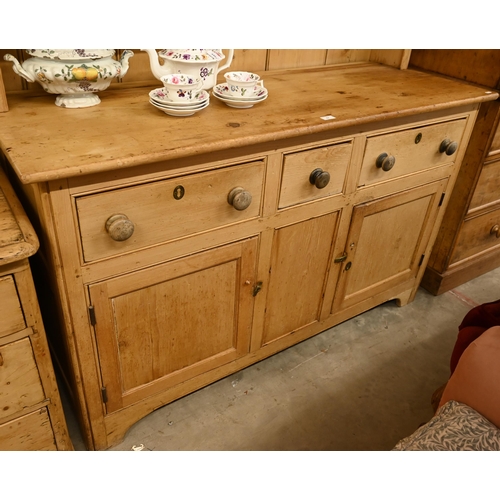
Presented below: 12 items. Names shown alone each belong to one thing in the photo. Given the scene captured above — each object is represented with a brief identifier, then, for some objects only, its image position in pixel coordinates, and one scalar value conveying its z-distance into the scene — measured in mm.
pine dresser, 981
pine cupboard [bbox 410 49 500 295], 1686
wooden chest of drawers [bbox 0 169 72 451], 913
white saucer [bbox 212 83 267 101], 1200
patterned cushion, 824
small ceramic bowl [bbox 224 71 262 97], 1204
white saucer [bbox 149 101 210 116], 1110
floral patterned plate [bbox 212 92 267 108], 1198
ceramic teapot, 1199
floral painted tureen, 1064
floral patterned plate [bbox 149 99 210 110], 1105
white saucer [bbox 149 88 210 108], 1105
